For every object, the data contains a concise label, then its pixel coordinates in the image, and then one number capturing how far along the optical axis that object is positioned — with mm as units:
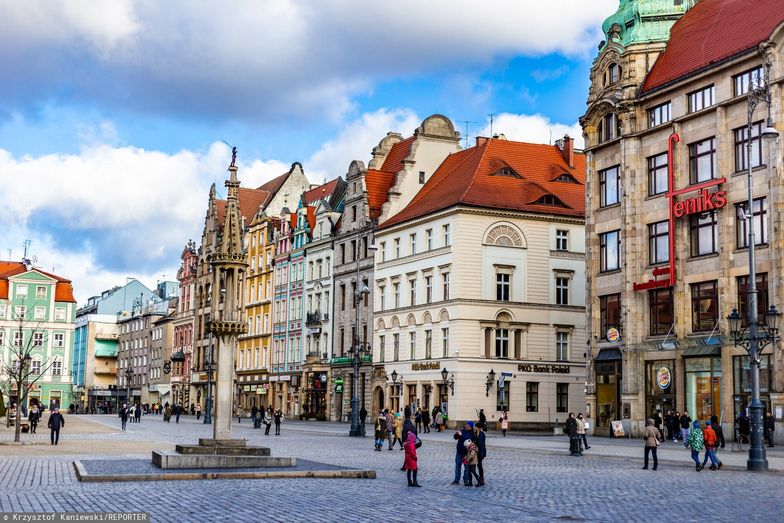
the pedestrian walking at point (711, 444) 30558
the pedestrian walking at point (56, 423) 41281
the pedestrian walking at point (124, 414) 64688
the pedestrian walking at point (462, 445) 24766
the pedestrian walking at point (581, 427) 39188
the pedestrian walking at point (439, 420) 61375
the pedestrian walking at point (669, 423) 49562
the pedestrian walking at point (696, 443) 30516
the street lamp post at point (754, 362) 30062
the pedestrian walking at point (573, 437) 38188
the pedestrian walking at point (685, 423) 46522
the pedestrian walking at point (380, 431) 41000
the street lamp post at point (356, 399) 54125
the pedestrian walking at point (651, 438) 30578
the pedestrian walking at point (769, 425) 43688
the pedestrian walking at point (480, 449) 24422
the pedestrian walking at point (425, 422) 59406
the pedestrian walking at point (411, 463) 24209
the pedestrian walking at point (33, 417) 52406
